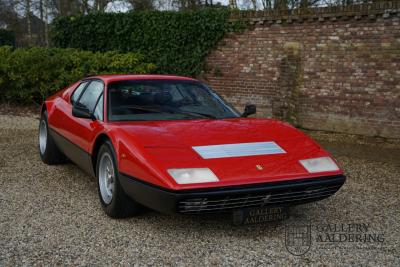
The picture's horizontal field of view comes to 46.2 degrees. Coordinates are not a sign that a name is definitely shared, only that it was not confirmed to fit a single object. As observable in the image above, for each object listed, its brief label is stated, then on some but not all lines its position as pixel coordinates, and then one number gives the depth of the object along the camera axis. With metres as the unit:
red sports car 3.42
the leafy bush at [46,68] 11.36
